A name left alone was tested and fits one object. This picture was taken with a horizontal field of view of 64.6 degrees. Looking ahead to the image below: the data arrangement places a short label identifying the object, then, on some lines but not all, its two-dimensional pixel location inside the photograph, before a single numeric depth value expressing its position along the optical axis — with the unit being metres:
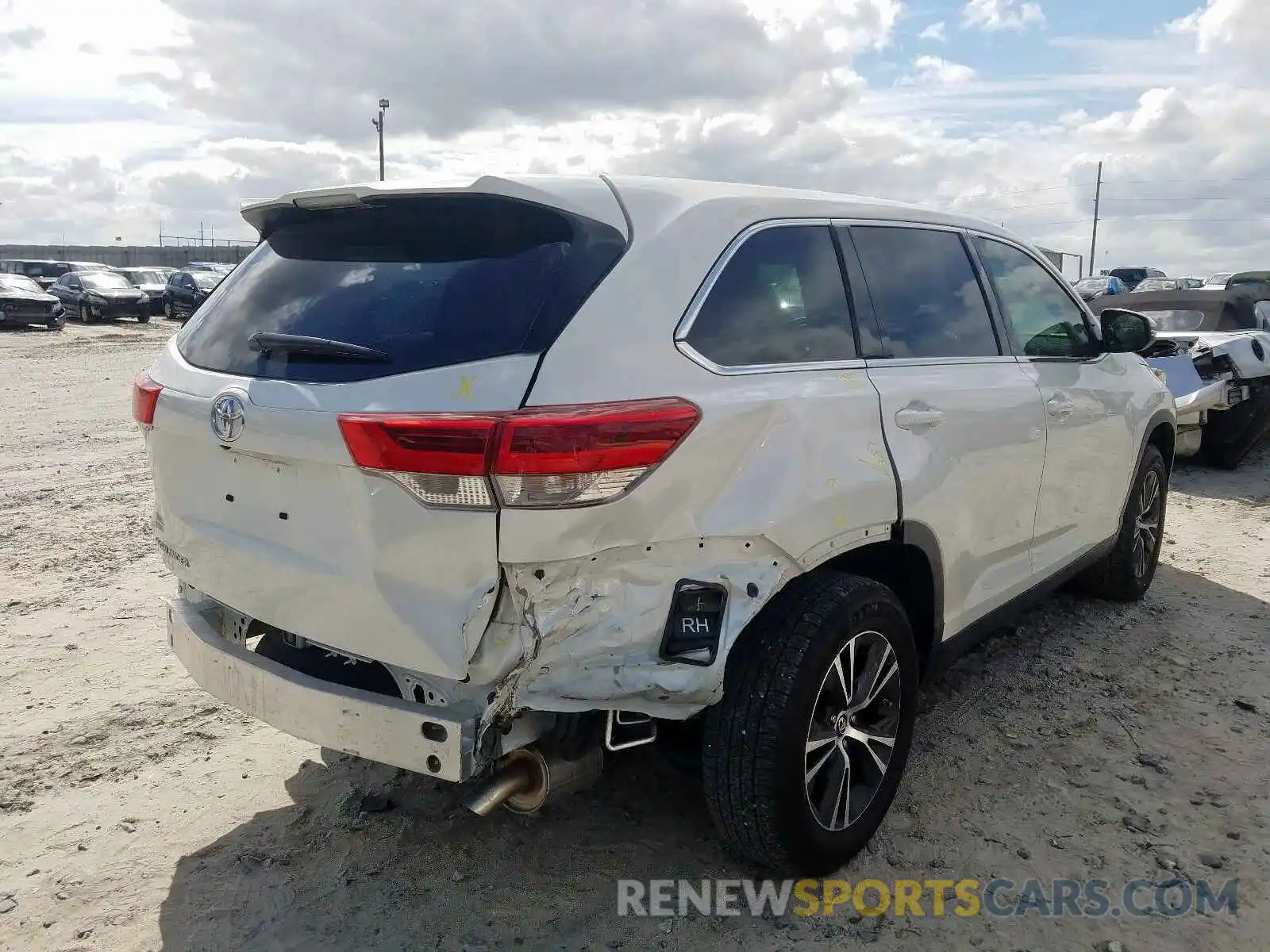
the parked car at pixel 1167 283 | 31.40
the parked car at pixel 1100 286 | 28.77
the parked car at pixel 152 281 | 32.09
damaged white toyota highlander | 2.29
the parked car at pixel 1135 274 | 42.31
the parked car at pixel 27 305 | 24.44
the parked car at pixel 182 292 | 31.14
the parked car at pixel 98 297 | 28.16
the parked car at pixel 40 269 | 35.28
